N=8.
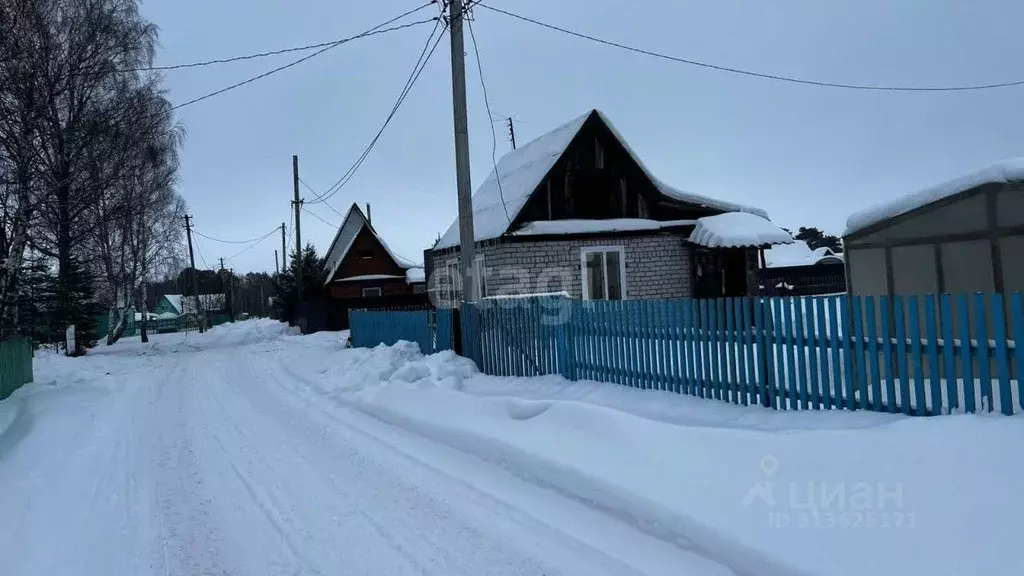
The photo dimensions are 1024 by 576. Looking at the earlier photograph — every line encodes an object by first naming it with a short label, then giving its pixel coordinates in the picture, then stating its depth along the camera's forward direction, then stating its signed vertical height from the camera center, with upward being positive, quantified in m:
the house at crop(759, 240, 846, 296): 35.69 +1.06
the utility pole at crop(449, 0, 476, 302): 10.59 +2.67
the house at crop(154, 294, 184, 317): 80.30 +1.58
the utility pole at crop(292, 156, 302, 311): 29.41 +3.61
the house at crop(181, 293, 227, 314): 72.09 +1.57
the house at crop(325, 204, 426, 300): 34.78 +2.08
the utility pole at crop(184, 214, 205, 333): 42.19 +3.61
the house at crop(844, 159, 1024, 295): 7.46 +0.54
